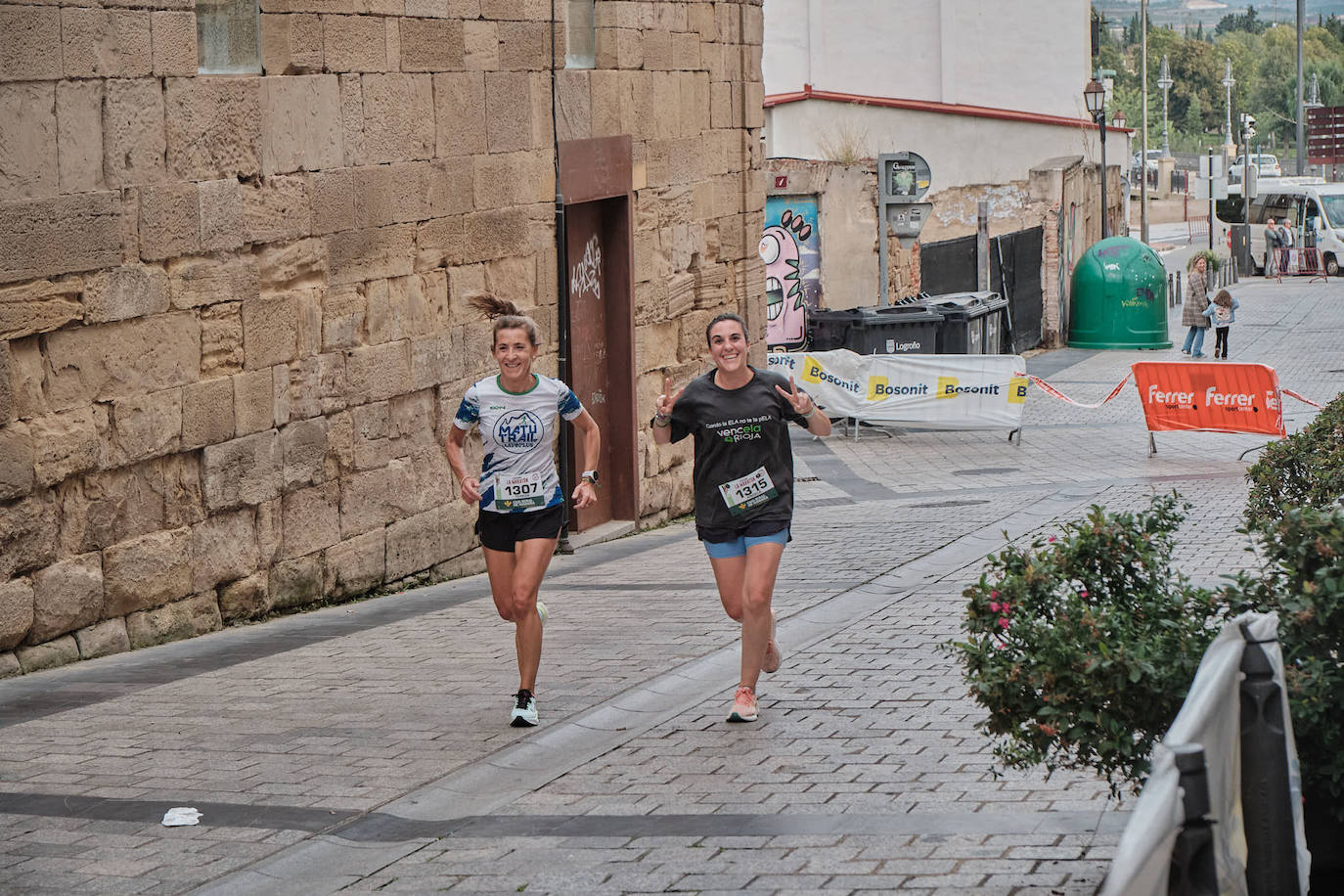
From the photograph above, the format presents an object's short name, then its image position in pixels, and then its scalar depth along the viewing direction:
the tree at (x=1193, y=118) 128.21
